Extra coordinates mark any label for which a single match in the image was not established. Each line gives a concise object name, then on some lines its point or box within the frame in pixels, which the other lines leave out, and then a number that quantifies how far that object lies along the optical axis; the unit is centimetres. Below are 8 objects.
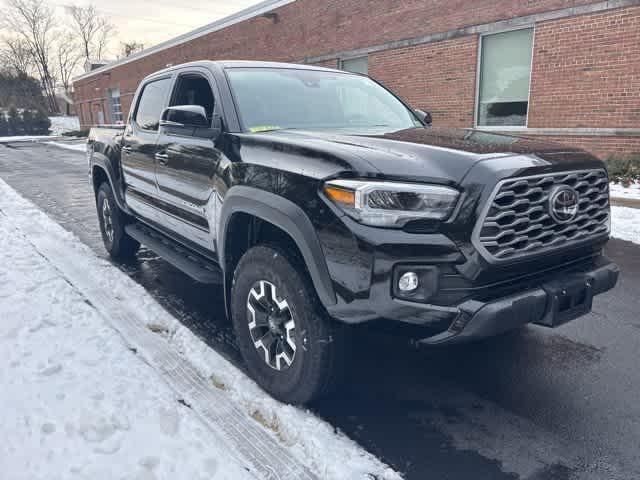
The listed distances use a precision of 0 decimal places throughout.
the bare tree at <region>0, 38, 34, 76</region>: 5897
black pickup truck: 219
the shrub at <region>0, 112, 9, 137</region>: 4801
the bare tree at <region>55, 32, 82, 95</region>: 6581
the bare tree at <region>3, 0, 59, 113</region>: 6114
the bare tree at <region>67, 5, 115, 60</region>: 6894
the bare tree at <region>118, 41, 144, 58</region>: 6550
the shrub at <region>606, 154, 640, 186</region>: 901
